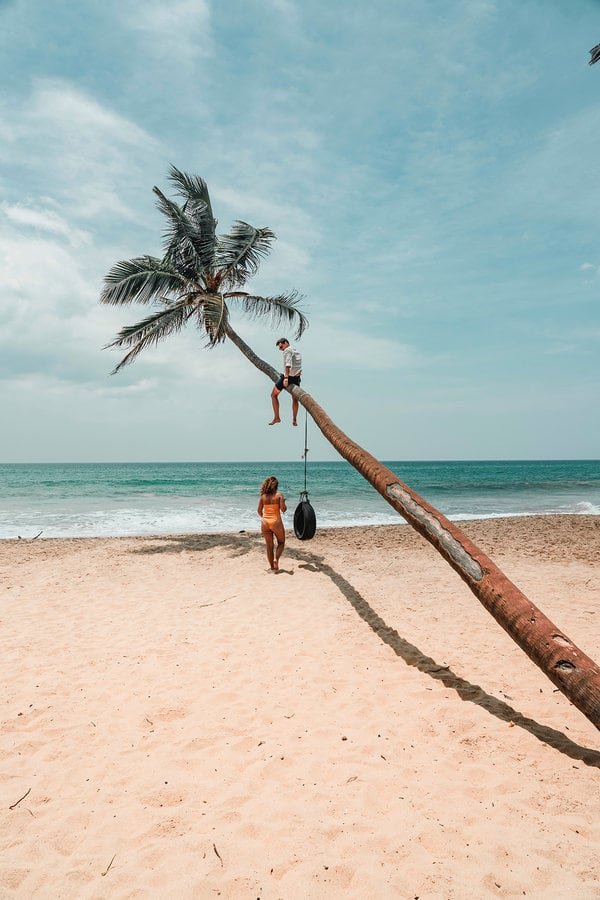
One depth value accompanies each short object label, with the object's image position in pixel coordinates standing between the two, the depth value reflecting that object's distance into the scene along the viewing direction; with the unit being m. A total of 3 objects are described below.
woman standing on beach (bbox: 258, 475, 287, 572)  9.05
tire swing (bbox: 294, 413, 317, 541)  9.98
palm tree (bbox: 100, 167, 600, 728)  10.77
